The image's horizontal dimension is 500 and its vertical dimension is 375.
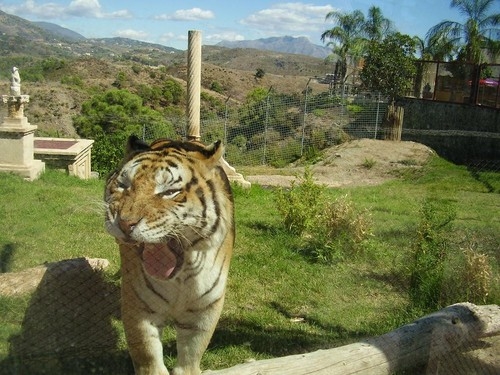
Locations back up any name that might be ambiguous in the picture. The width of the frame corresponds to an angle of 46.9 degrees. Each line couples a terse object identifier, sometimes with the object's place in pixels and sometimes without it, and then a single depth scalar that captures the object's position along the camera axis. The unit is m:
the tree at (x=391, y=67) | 16.17
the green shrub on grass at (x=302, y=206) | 6.42
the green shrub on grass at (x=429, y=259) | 4.86
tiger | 2.49
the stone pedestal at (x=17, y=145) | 6.69
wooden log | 3.21
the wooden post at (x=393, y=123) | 13.67
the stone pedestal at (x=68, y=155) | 8.32
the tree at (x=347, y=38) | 18.11
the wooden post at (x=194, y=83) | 3.59
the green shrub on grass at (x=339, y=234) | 5.77
